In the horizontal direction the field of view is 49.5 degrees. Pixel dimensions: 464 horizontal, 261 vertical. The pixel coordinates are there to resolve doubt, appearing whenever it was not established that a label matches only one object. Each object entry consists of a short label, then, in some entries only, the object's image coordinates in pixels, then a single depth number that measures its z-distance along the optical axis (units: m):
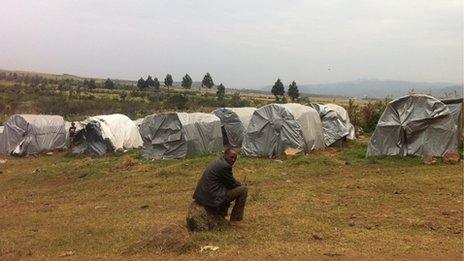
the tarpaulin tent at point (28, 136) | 24.94
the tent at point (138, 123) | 27.72
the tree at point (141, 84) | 78.62
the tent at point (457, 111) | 18.12
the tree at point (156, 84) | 79.50
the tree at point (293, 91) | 67.25
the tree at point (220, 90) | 72.83
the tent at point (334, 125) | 23.34
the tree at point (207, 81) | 90.44
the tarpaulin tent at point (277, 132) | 19.50
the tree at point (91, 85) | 83.10
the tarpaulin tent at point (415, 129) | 17.25
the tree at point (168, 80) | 84.44
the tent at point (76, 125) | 25.25
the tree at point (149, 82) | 81.21
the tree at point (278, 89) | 68.69
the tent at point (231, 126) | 25.12
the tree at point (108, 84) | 92.00
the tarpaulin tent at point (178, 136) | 20.67
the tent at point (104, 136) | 24.12
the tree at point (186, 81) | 91.50
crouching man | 8.90
